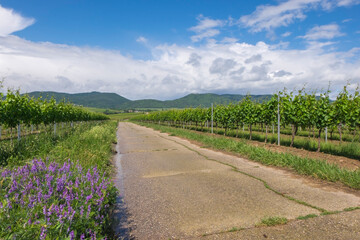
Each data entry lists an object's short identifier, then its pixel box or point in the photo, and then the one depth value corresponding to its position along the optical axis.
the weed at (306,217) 3.73
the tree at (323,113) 12.00
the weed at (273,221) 3.54
